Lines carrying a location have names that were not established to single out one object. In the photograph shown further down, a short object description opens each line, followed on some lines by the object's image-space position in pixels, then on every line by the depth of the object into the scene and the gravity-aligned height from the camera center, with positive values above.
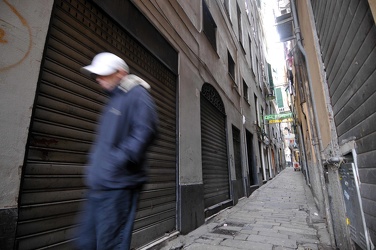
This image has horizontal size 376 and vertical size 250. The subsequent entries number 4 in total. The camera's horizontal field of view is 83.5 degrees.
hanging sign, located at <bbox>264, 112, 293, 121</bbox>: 16.12 +4.26
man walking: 1.39 +0.02
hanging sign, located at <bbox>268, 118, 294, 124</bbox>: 16.28 +3.99
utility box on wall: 2.28 -0.38
